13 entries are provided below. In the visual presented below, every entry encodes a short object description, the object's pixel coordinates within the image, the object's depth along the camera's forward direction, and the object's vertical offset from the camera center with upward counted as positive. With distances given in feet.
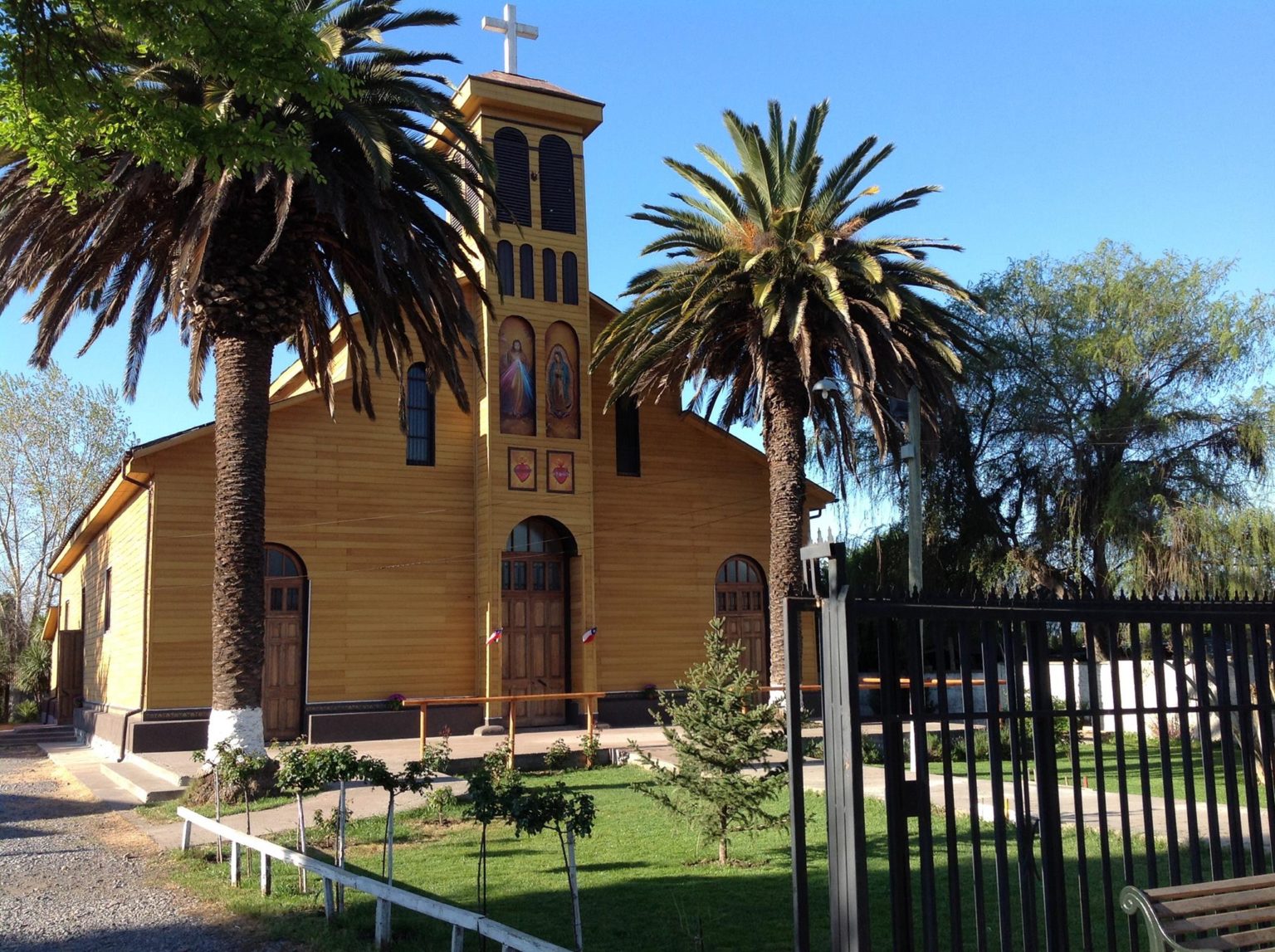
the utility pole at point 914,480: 54.03 +6.79
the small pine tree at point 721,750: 35.27 -4.37
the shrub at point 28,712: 126.00 -10.21
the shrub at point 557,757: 57.77 -7.38
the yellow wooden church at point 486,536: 71.41 +5.90
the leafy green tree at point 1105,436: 79.36 +13.60
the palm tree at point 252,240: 48.67 +17.79
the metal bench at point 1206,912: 18.21 -5.16
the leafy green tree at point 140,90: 25.00 +12.95
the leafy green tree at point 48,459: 159.84 +23.89
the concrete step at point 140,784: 53.52 -8.40
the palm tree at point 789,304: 68.95 +19.87
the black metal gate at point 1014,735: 17.70 -2.20
